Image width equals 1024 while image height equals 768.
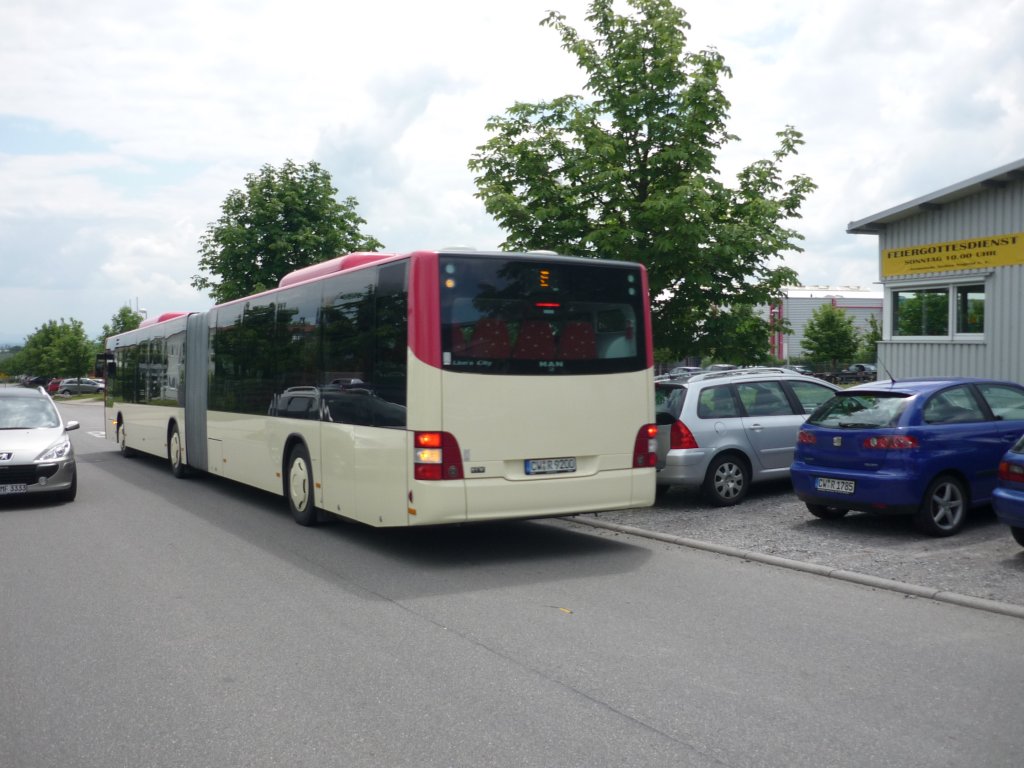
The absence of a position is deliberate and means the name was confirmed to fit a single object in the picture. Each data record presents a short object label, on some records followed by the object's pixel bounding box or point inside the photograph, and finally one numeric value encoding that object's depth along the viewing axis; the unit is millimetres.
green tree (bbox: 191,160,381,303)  34312
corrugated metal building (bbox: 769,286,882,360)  73250
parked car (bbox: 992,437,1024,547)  8398
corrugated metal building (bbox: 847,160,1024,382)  15250
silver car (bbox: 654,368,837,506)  12117
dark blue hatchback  9672
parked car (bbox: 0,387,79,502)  13000
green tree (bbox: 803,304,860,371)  66438
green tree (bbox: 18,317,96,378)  97125
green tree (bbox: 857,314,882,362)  65812
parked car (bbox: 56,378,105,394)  91350
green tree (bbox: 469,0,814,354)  15703
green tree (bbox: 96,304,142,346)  90500
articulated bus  8781
